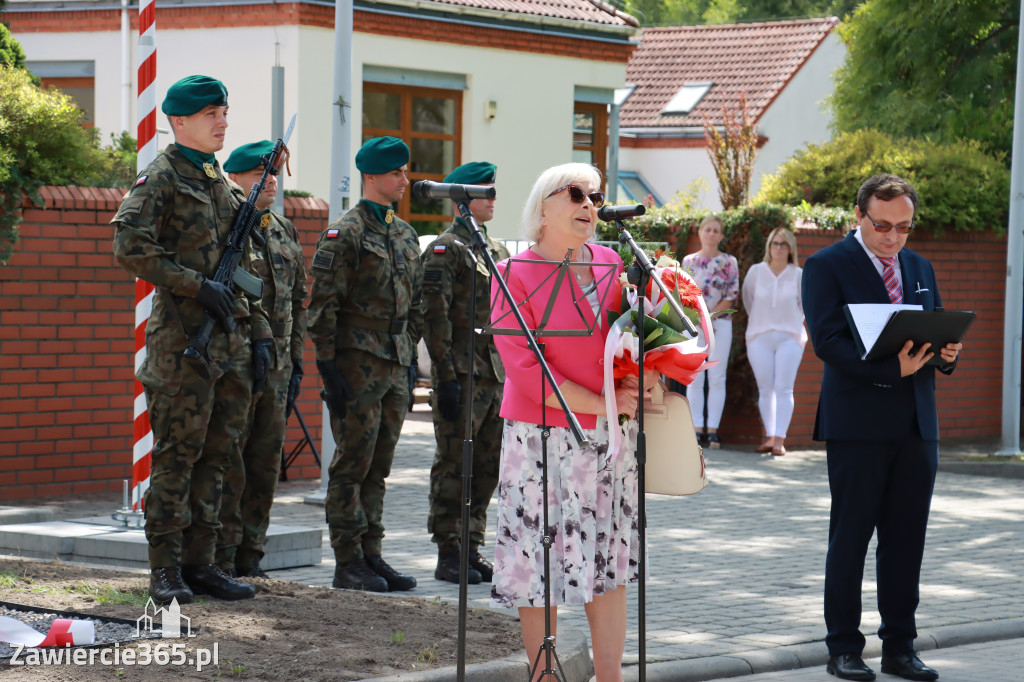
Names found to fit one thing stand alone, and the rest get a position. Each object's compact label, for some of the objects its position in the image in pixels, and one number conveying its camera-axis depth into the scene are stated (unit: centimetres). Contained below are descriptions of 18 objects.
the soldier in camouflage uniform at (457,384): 1228
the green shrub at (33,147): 1567
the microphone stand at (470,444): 765
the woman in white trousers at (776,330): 2218
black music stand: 793
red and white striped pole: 1347
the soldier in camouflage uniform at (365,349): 1168
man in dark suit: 1016
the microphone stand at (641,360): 767
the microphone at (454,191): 784
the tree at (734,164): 2536
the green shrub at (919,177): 2505
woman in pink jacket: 820
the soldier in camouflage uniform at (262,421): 1127
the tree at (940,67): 2886
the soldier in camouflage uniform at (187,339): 1004
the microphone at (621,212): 794
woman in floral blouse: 2245
